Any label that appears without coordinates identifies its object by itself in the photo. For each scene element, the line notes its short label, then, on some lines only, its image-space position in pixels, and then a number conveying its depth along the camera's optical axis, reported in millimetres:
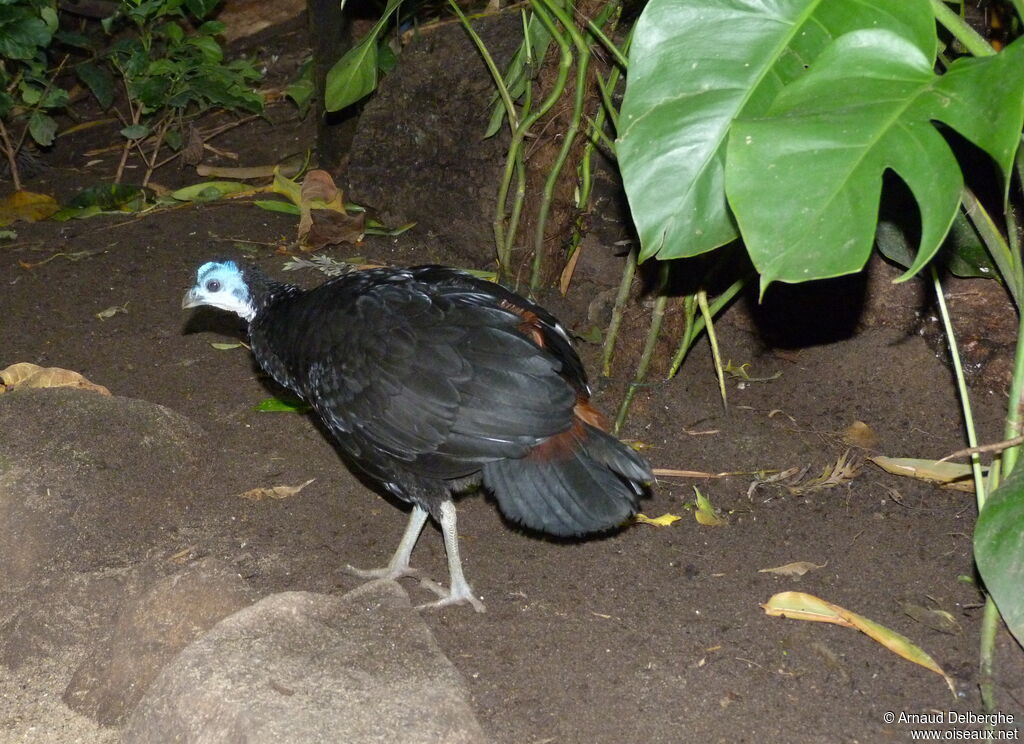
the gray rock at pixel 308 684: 2826
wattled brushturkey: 3281
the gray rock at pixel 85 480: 3785
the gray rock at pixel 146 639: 3252
